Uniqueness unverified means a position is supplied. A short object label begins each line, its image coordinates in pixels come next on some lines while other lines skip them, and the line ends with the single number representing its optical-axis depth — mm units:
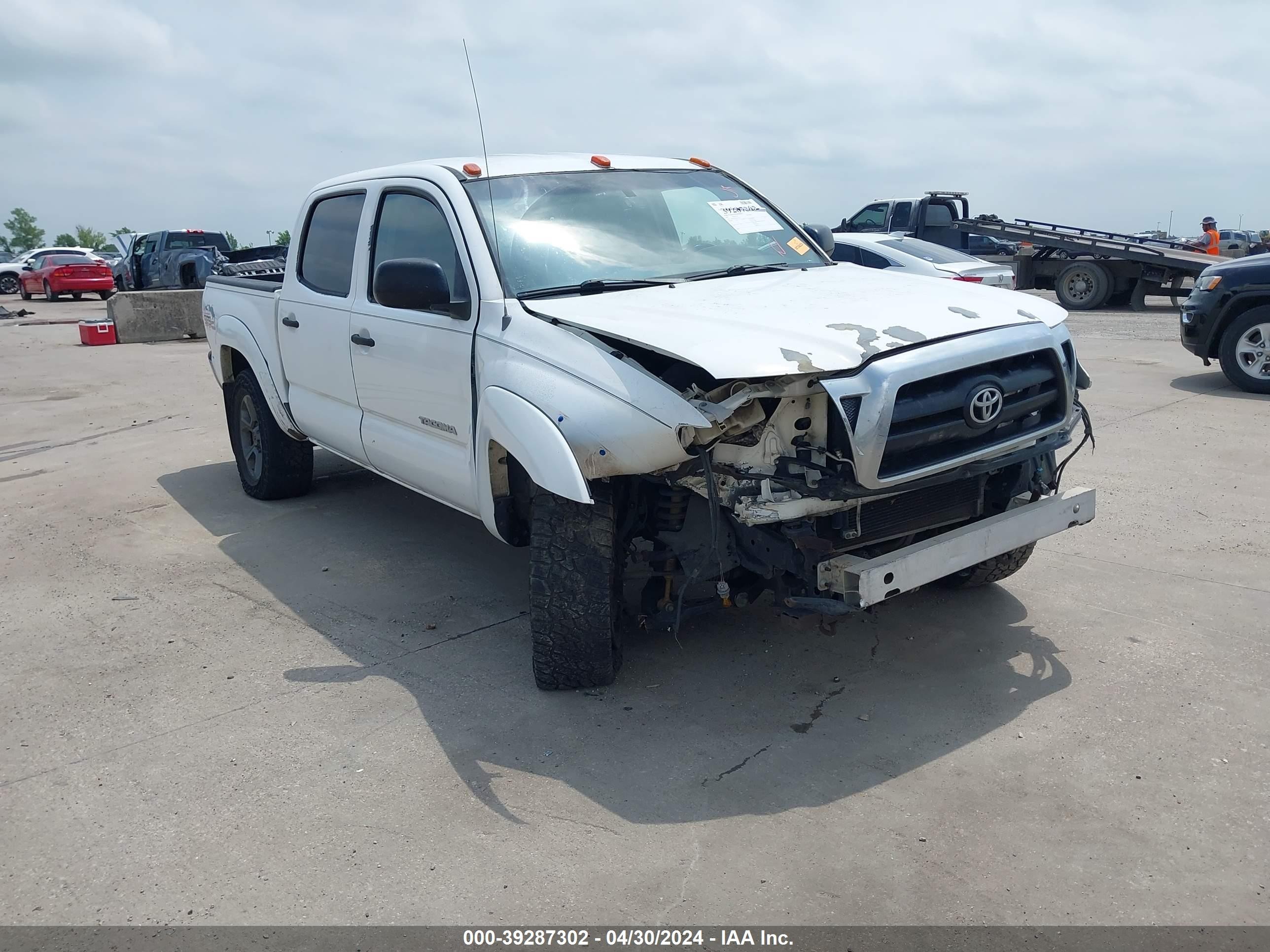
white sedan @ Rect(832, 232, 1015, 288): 12938
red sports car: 30266
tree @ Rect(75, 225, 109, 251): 123950
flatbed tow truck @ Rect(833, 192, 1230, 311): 18672
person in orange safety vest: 21750
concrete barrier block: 17984
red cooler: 17781
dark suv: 9742
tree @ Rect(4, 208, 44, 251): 139750
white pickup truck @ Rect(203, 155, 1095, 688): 3510
